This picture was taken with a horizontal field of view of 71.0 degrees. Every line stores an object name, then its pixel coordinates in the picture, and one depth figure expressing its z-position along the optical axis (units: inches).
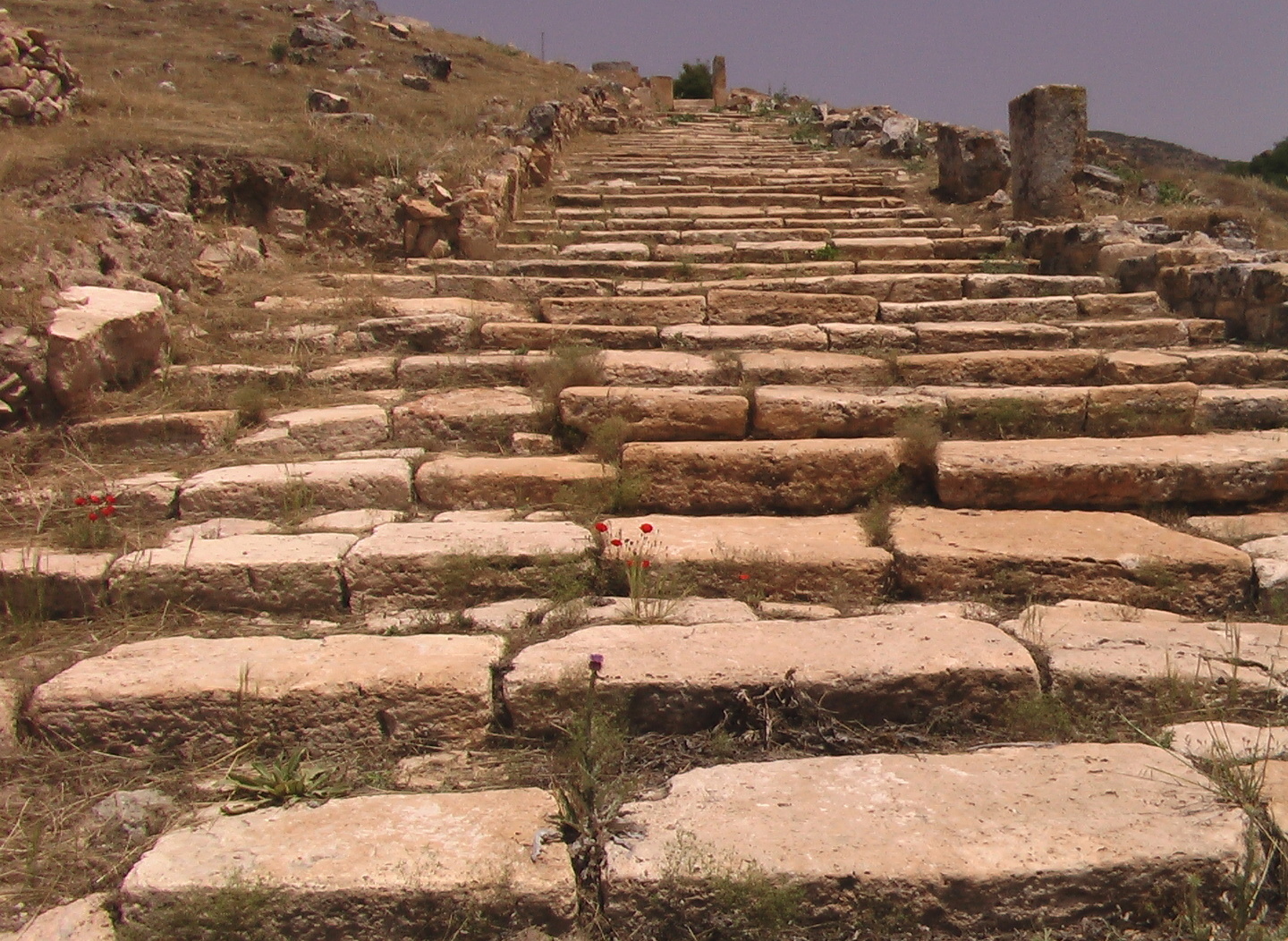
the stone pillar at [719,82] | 893.8
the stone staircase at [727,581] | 74.8
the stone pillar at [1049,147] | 288.4
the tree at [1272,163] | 912.3
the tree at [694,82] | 1055.6
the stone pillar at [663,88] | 812.6
